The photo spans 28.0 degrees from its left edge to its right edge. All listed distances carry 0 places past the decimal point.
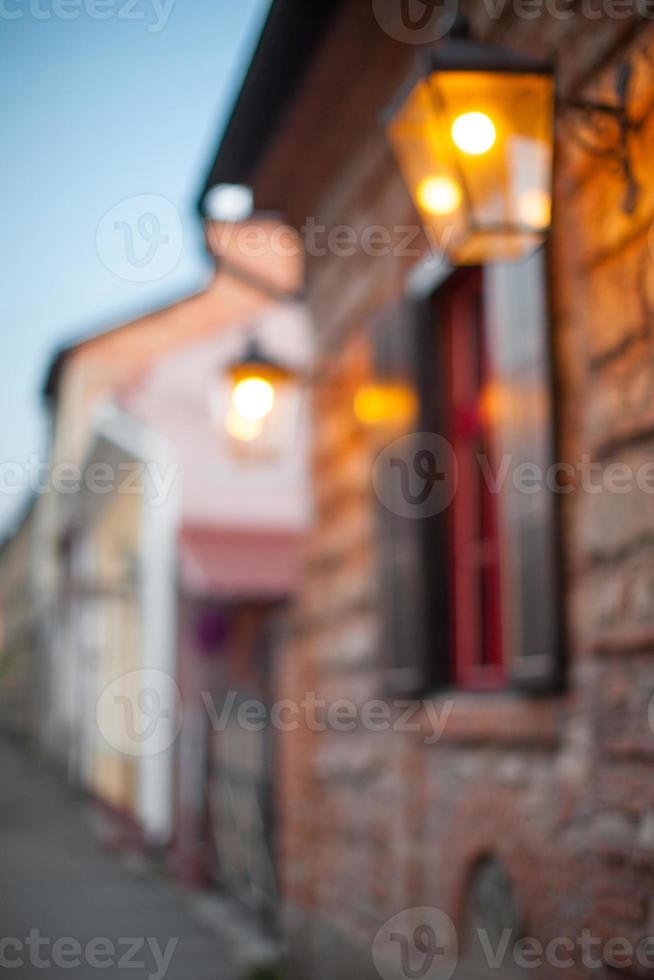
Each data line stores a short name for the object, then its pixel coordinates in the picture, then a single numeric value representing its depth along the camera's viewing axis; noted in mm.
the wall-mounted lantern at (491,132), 3330
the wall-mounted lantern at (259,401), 6711
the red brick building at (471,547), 3561
